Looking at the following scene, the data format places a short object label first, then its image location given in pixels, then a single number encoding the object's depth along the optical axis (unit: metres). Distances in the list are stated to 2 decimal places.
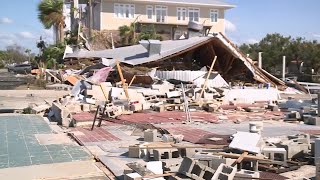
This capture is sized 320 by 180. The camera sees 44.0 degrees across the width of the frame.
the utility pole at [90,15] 43.50
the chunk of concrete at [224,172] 5.69
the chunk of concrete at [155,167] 6.34
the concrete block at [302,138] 8.19
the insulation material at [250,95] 20.16
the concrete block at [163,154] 7.50
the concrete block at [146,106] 15.95
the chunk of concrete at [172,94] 18.33
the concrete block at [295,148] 7.45
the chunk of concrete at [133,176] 5.81
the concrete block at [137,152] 7.95
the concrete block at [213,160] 6.36
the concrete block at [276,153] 7.13
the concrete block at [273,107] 17.08
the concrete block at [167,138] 9.00
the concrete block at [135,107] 15.43
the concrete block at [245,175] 5.96
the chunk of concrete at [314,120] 12.98
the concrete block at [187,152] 7.65
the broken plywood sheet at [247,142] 7.02
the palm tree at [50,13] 39.53
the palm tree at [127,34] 44.69
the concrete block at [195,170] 5.95
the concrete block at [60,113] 12.42
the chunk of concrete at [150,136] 9.25
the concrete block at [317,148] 6.32
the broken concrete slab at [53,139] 9.51
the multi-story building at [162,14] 46.88
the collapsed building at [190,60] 23.98
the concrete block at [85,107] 15.53
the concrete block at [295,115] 14.12
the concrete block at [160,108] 15.76
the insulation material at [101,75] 22.55
